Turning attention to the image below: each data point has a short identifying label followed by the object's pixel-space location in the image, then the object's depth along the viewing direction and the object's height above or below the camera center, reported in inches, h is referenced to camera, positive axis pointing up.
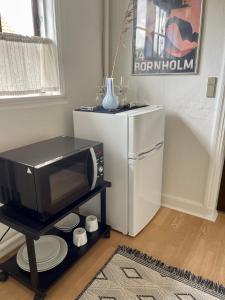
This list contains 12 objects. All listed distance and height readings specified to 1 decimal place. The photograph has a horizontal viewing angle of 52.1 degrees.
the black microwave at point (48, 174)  45.6 -19.8
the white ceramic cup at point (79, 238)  63.0 -41.5
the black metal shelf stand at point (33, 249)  46.6 -42.6
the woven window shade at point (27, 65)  56.1 +3.8
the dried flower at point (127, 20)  76.4 +19.5
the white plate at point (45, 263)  54.8 -42.7
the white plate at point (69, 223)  69.6 -42.5
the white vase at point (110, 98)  68.7 -5.1
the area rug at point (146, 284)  52.7 -47.1
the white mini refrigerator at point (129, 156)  62.5 -21.1
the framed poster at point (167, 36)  68.2 +13.6
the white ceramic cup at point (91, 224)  68.8 -41.3
